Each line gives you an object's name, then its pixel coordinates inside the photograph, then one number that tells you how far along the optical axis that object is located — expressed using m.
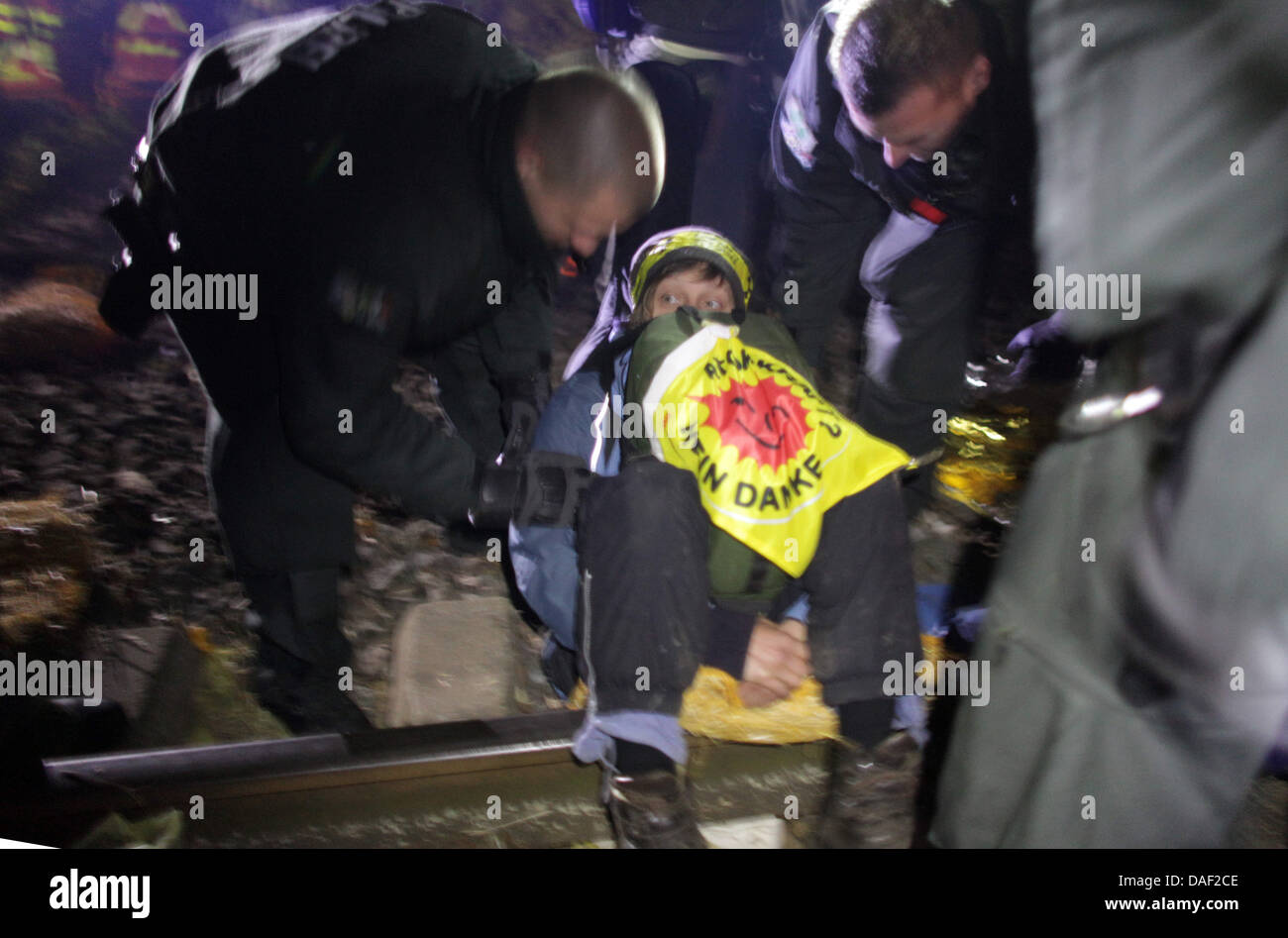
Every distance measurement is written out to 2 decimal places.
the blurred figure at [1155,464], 0.84
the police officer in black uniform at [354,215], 1.69
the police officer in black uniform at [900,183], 2.44
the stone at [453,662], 2.29
